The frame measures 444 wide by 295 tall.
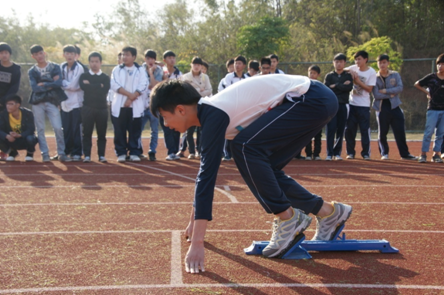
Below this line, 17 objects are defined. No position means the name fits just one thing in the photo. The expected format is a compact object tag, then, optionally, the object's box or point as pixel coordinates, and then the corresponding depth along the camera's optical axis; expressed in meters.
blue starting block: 3.83
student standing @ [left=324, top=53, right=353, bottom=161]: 9.84
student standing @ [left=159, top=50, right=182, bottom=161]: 10.07
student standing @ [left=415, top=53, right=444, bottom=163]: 9.56
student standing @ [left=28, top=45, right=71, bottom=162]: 9.56
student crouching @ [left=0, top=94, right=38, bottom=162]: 9.88
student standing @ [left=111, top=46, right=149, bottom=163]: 9.53
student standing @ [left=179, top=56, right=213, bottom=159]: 9.89
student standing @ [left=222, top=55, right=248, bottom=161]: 9.90
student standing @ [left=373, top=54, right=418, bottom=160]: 10.22
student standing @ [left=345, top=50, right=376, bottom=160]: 10.10
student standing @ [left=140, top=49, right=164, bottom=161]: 10.12
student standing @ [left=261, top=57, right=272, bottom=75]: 9.85
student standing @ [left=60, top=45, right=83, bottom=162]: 9.87
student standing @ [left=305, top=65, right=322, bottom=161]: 10.28
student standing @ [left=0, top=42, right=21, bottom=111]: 9.65
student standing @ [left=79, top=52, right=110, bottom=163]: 9.66
